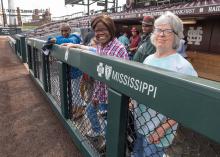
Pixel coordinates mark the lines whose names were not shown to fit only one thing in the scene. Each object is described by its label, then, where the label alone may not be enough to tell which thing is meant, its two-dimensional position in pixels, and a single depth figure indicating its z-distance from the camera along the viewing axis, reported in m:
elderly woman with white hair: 1.40
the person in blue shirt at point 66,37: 3.42
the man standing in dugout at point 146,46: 2.44
